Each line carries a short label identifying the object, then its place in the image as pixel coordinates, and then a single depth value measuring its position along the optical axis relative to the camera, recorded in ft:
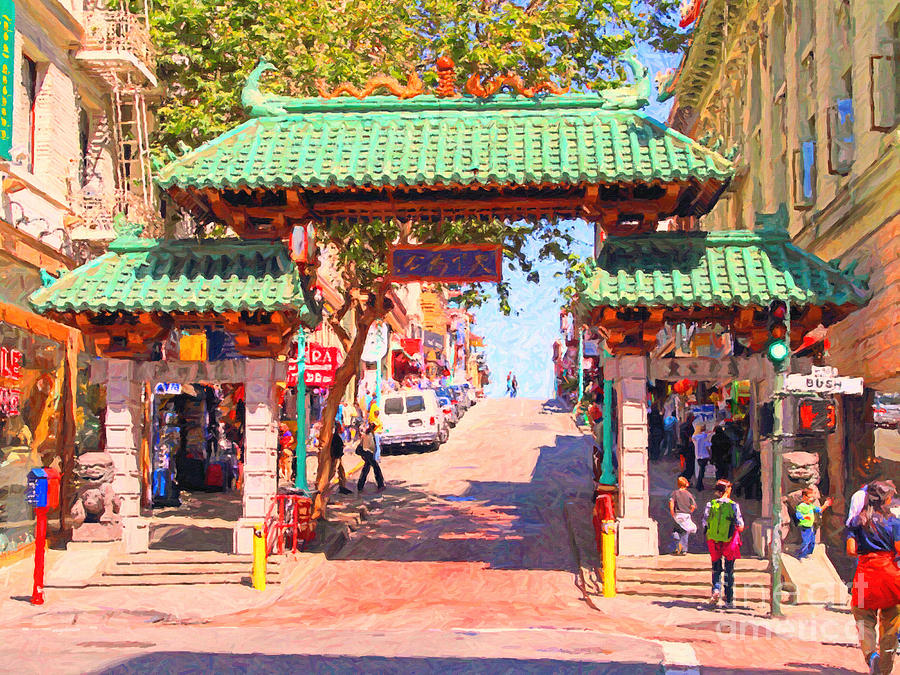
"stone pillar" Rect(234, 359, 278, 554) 50.24
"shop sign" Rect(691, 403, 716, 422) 98.12
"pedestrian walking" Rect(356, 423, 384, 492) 85.66
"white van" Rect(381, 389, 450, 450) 119.03
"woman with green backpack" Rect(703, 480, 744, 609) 43.45
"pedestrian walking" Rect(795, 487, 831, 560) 45.60
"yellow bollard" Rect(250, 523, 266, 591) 46.37
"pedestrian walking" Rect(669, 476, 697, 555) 49.21
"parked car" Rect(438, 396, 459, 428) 145.89
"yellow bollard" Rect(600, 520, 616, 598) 45.57
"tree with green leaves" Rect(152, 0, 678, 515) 68.13
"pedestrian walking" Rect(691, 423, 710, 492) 86.94
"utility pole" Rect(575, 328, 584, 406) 187.95
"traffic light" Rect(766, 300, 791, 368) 42.29
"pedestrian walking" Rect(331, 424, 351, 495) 72.30
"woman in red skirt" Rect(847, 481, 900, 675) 30.91
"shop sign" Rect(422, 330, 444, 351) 263.90
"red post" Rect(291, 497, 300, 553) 53.31
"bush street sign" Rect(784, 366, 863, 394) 41.27
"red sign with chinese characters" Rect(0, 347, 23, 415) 53.06
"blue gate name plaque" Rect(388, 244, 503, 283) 52.47
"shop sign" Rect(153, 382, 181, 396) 73.77
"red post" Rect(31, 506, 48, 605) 44.24
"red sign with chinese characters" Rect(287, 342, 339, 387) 86.43
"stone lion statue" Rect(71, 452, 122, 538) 49.55
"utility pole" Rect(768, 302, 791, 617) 41.86
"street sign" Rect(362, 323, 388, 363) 136.77
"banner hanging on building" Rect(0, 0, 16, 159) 50.80
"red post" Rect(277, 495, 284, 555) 51.07
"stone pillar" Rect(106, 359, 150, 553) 50.03
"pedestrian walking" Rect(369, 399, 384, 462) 111.51
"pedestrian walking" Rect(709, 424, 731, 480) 80.59
